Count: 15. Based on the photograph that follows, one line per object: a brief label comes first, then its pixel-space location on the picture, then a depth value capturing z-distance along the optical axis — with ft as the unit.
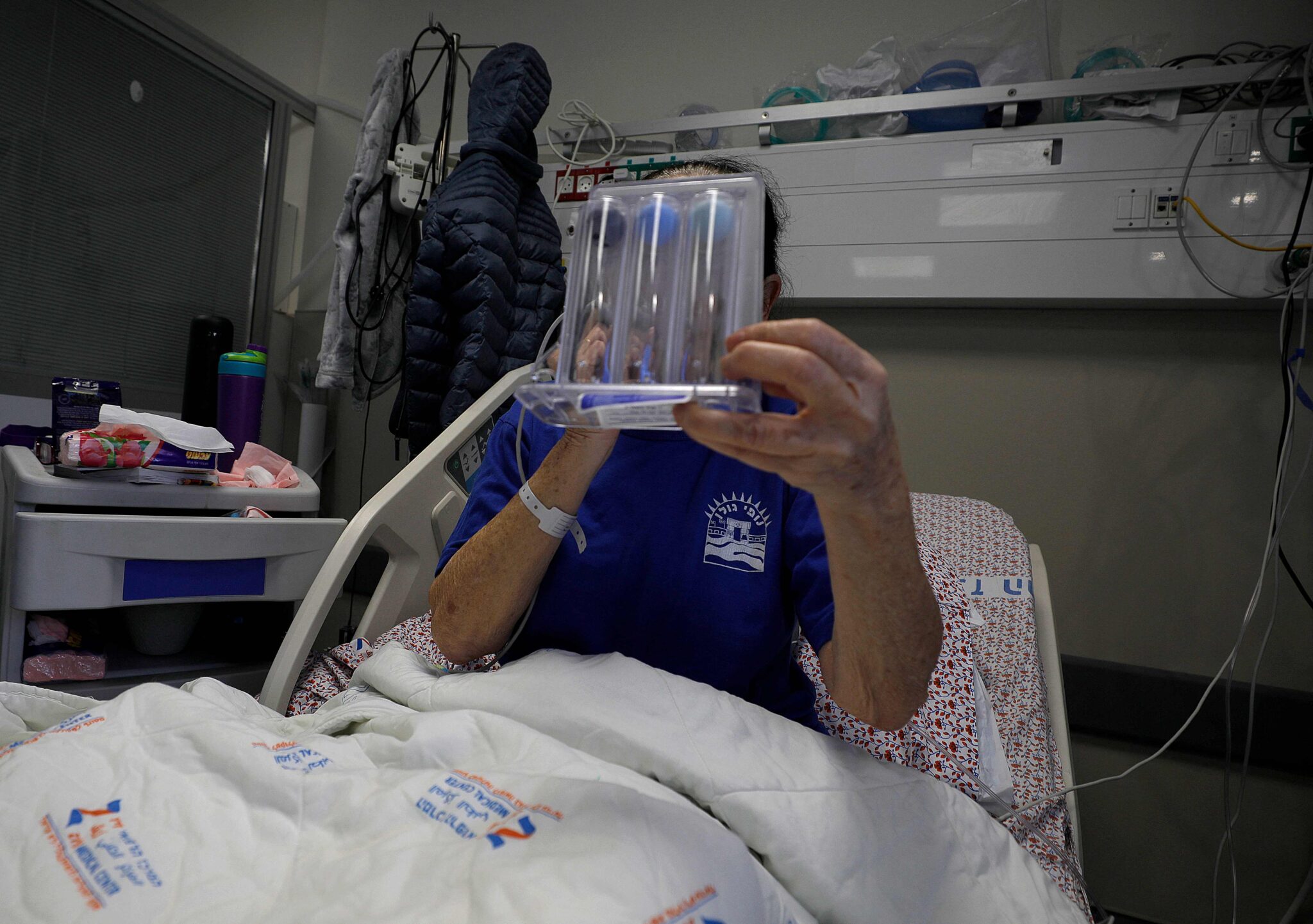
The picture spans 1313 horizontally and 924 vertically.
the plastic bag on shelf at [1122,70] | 5.64
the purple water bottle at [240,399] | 5.89
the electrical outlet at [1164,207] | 5.65
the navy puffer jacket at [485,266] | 6.54
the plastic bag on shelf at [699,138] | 7.17
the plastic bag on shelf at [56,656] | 3.98
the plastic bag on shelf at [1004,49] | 6.02
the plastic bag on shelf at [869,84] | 6.37
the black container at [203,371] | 6.36
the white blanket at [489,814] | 1.65
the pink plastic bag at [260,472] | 4.76
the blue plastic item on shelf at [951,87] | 6.10
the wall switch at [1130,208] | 5.71
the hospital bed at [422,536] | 4.25
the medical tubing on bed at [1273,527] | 4.78
